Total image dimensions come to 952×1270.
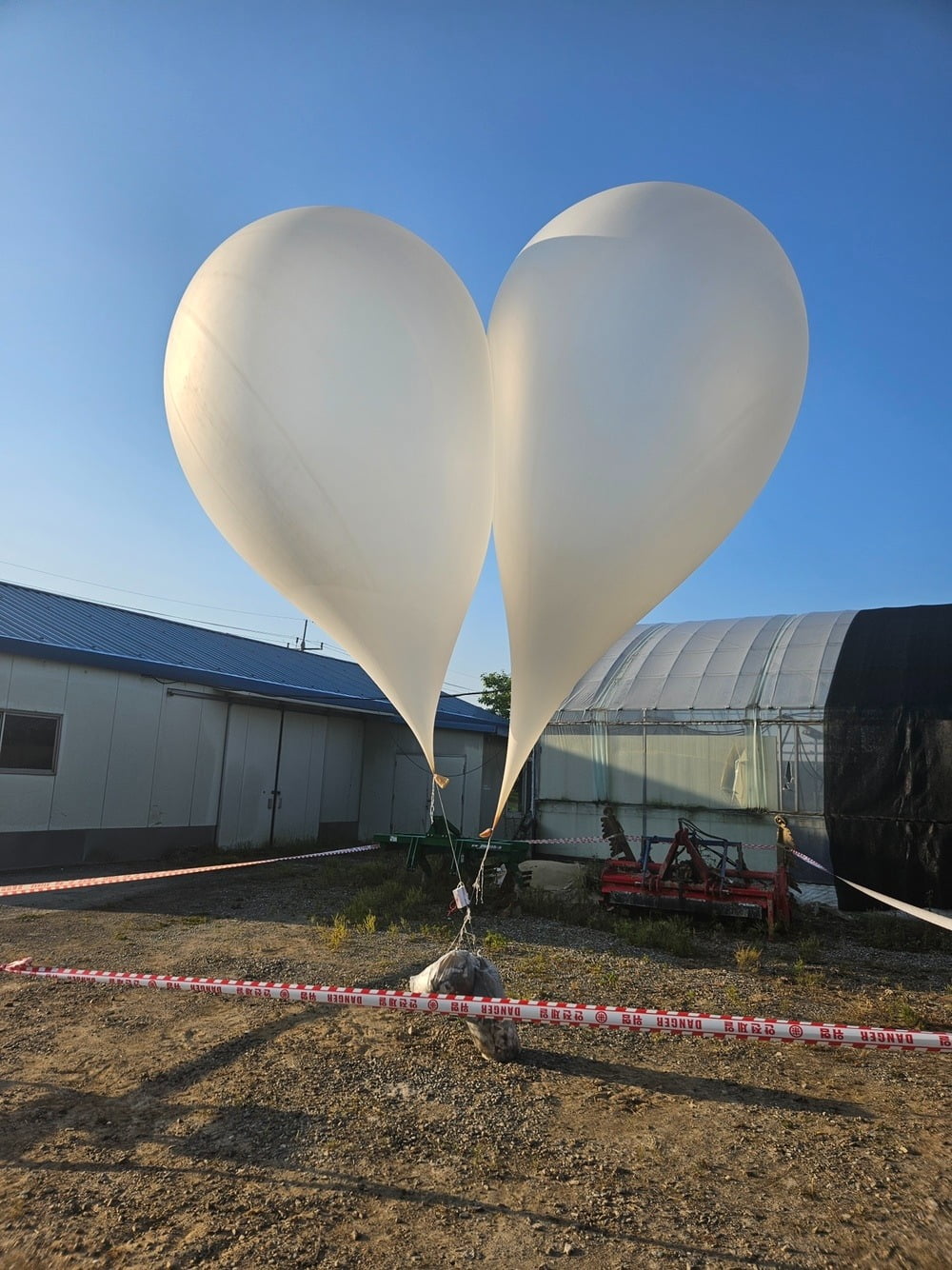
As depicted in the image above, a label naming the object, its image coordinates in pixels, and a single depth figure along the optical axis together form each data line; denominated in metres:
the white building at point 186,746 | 11.91
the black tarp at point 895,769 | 10.99
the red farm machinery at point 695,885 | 8.88
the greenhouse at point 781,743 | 11.27
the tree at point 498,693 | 35.19
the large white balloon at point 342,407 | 3.71
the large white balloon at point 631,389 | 3.68
